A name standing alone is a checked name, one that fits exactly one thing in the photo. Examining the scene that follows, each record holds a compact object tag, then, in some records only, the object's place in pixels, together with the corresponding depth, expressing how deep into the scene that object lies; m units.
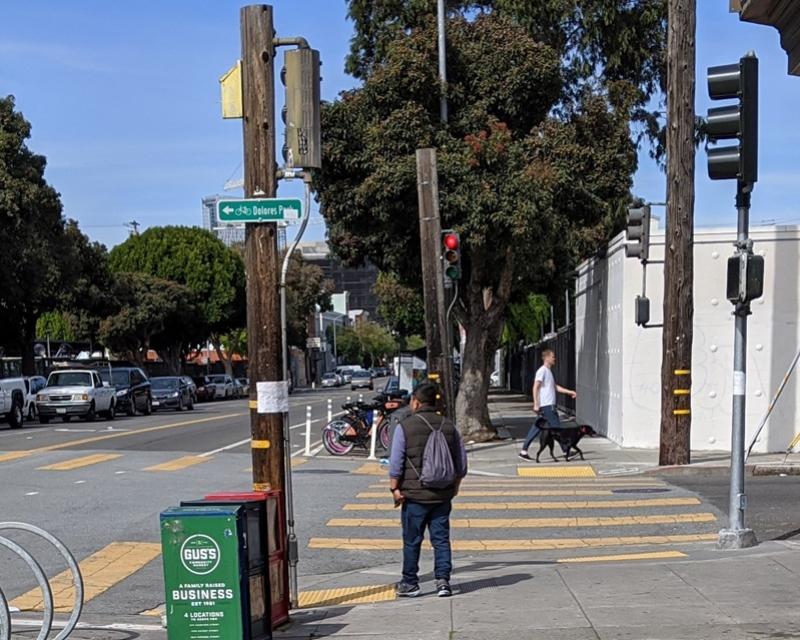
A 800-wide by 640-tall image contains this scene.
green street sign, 8.68
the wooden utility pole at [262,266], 8.77
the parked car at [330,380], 94.56
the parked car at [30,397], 35.69
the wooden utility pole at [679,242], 17.58
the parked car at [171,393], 46.88
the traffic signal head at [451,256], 19.53
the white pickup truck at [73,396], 35.97
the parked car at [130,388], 41.22
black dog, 19.86
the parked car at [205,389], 65.00
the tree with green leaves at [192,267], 70.31
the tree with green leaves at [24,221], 39.16
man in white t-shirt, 19.80
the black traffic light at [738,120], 10.41
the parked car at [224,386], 67.44
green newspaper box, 7.11
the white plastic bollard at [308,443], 23.02
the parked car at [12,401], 32.78
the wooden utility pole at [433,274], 19.83
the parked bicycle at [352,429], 22.58
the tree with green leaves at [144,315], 62.88
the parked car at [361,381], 77.62
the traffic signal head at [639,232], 17.91
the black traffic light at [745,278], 10.65
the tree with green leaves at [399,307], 50.34
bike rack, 6.78
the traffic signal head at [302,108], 8.90
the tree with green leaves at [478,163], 22.25
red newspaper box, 7.78
